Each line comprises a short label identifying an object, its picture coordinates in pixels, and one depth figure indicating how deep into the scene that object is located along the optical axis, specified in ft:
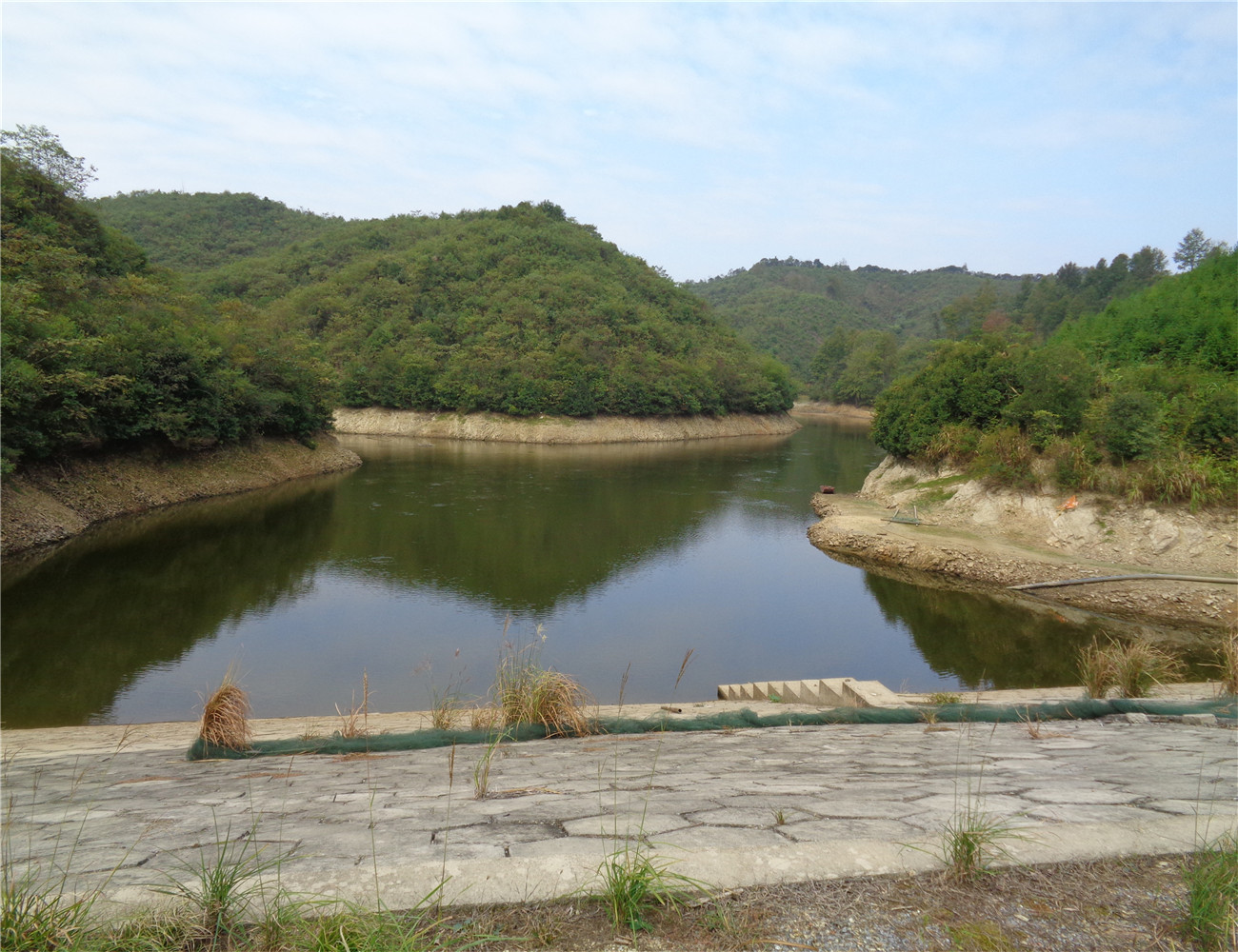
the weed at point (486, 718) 19.34
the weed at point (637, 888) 6.17
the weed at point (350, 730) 18.88
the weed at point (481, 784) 10.53
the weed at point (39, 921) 5.78
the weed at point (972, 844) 6.90
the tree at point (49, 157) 87.81
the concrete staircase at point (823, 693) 27.76
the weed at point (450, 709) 20.80
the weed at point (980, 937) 6.00
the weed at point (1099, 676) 23.49
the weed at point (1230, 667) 21.91
